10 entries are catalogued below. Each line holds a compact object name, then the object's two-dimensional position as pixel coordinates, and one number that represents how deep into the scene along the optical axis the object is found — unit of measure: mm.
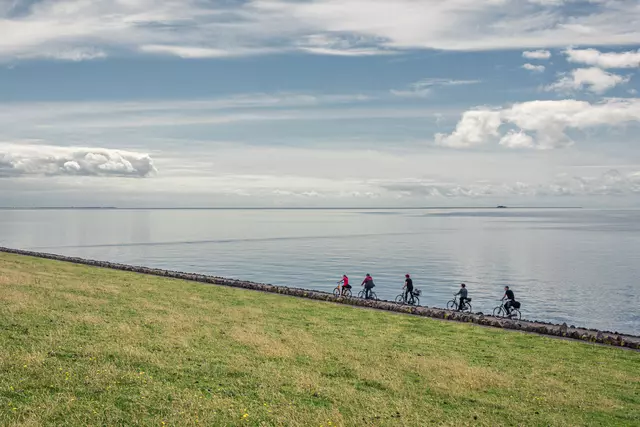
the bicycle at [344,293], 54125
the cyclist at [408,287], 52875
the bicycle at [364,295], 55694
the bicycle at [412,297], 53119
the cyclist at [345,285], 53556
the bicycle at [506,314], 46000
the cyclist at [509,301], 46500
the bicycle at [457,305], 50319
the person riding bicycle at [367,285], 54688
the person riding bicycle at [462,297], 49003
